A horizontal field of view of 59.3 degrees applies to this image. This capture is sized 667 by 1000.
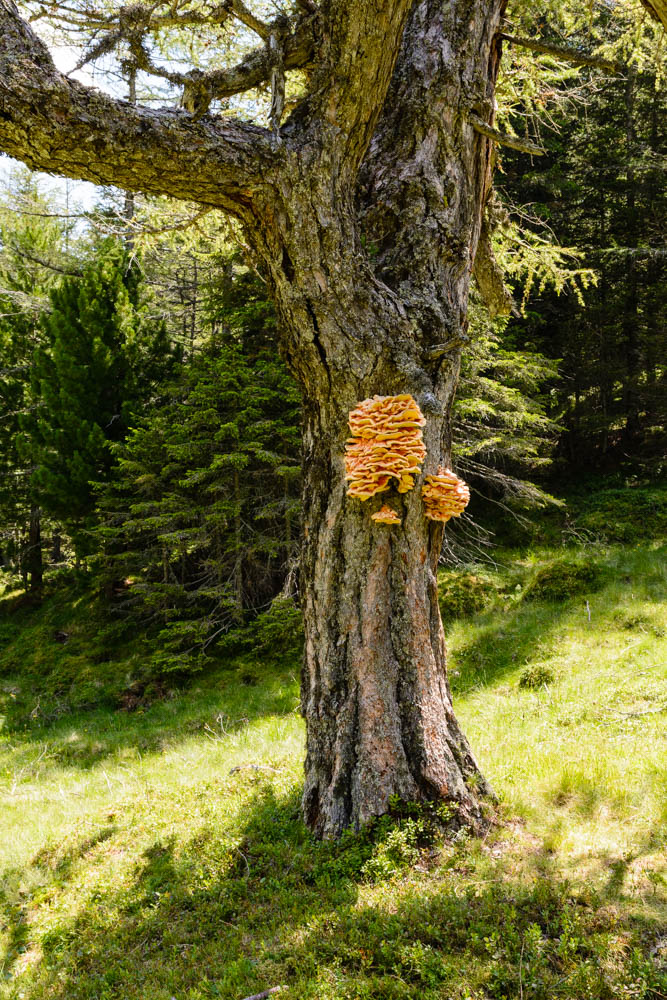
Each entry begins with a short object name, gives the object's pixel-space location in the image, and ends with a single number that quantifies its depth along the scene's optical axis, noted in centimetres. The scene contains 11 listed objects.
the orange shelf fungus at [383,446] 317
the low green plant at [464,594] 953
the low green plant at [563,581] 898
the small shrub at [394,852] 307
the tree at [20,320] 1597
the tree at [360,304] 318
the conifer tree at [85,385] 1293
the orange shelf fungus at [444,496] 347
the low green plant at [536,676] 639
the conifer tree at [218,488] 972
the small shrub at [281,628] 908
